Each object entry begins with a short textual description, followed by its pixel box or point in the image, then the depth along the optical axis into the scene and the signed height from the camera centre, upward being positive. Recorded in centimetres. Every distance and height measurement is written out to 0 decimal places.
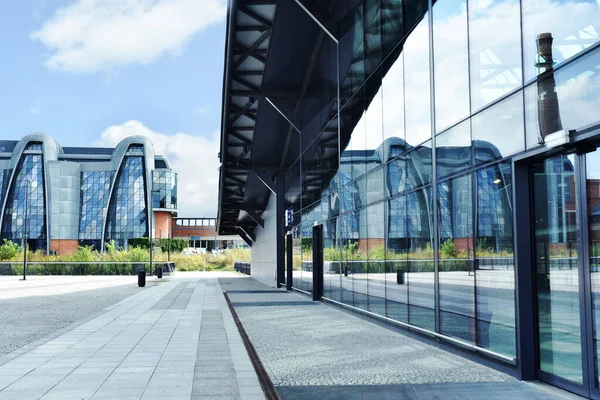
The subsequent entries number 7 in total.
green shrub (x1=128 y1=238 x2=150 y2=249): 9808 +84
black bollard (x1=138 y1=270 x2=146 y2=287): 3362 -160
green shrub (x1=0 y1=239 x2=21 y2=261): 5788 -34
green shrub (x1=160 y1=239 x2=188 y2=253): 9750 +31
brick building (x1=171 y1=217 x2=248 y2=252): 11800 +284
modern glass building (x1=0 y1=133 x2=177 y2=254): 9888 +840
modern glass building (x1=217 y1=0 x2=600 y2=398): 719 +125
